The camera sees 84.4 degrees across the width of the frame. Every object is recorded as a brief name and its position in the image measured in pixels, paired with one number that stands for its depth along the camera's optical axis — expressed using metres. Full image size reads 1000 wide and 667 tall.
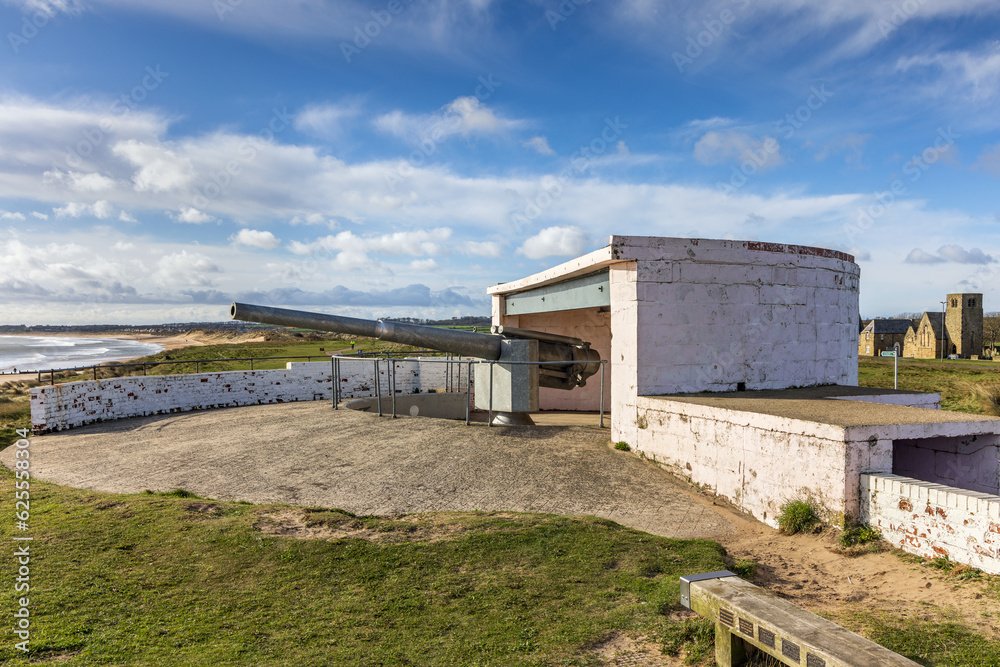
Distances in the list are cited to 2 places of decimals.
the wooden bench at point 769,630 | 2.58
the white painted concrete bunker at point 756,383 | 5.35
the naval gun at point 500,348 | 8.30
